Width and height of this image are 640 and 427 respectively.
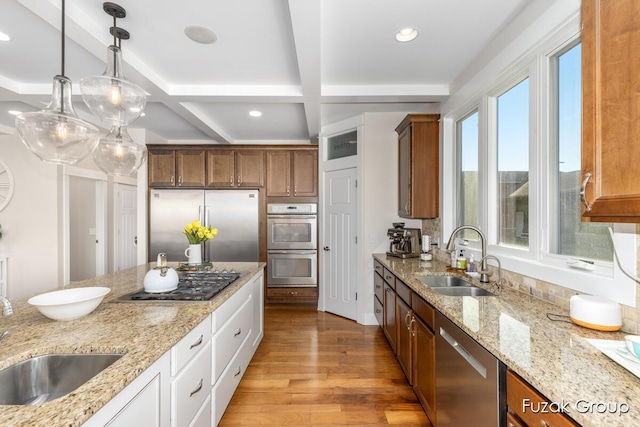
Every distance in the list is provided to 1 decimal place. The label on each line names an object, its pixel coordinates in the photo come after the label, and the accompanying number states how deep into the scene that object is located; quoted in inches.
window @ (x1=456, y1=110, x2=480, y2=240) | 102.2
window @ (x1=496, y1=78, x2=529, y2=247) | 75.5
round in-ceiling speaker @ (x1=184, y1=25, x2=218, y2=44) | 77.5
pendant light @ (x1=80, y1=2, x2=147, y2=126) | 67.6
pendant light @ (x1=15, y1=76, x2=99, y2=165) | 60.9
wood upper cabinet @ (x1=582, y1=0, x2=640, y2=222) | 33.1
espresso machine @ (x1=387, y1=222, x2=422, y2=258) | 126.3
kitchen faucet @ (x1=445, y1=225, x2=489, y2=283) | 79.4
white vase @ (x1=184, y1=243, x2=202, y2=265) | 103.5
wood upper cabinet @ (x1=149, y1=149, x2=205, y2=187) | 173.8
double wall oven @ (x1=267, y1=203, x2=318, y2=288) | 170.1
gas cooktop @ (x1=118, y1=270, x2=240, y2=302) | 65.0
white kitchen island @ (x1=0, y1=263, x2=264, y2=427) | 30.2
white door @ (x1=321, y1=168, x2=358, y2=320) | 148.3
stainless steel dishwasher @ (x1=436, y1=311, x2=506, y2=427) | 41.4
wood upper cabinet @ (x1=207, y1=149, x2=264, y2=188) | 174.9
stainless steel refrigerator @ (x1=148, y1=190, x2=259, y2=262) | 171.5
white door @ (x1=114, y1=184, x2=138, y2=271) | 212.7
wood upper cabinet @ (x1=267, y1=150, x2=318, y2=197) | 173.9
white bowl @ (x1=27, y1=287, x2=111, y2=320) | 48.8
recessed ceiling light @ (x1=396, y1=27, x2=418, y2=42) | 79.1
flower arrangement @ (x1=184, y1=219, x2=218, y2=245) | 102.2
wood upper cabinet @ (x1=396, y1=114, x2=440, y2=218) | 122.0
